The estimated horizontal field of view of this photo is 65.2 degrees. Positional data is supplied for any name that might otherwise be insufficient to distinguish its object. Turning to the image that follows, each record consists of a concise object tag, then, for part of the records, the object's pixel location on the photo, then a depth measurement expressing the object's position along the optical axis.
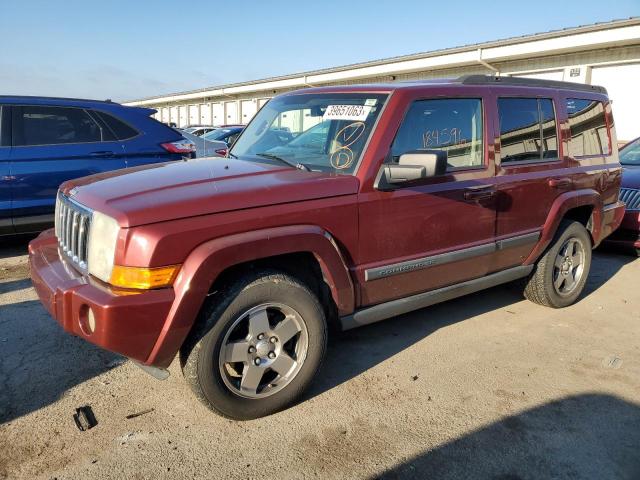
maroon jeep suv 2.43
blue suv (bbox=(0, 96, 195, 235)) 5.43
